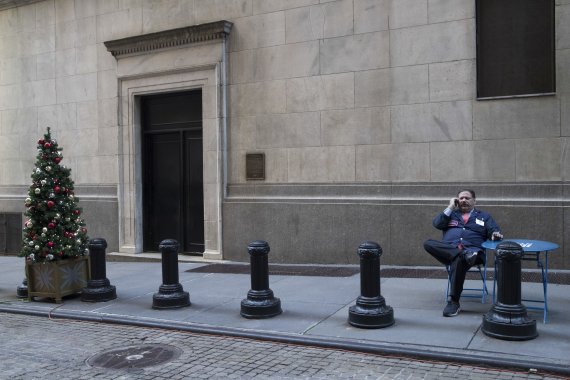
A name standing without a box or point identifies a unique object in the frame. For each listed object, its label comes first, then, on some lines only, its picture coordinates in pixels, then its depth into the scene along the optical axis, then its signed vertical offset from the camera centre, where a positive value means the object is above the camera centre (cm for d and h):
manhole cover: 611 -185
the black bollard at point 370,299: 684 -138
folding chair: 746 -154
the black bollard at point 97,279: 902 -143
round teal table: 645 -75
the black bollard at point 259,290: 758 -138
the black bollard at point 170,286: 832 -145
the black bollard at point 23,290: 954 -166
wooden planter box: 900 -142
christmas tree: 896 -40
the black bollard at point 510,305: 611 -132
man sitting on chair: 708 -73
